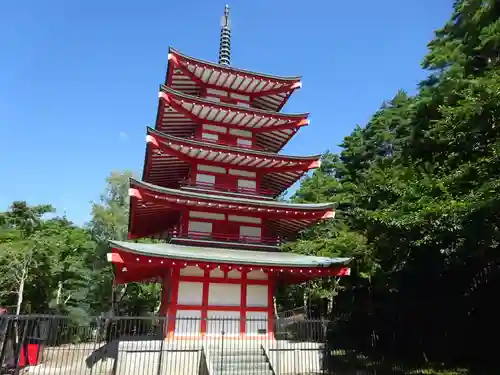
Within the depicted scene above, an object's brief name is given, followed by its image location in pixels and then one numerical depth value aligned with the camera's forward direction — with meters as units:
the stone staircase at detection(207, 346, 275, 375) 13.09
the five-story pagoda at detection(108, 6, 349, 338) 15.23
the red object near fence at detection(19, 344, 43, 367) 17.93
